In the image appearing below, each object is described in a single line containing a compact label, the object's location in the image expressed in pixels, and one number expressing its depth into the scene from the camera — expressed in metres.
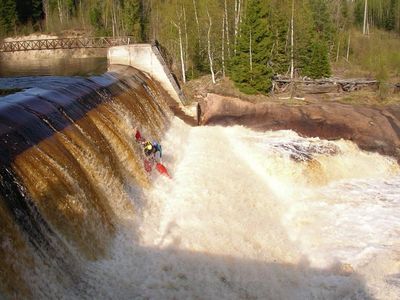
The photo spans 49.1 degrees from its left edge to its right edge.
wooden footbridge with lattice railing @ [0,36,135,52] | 34.36
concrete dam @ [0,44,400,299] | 8.59
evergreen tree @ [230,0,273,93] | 23.50
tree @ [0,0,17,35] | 54.50
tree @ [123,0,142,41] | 43.00
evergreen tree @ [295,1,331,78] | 27.02
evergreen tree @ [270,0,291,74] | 26.38
